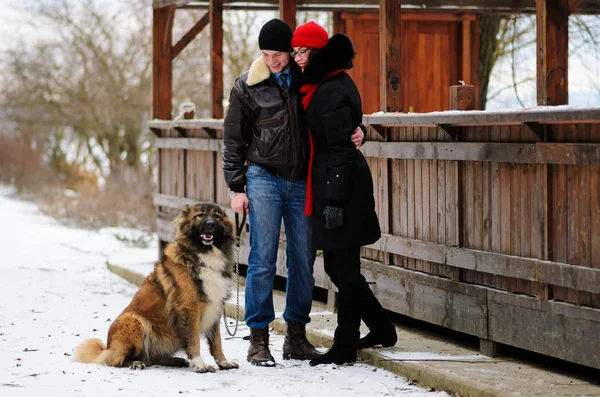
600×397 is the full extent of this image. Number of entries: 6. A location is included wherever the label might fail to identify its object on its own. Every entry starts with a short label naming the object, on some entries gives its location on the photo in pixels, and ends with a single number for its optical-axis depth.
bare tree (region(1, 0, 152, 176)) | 54.56
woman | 12.51
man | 13.11
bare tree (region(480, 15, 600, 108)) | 30.33
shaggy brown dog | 13.02
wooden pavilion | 11.16
